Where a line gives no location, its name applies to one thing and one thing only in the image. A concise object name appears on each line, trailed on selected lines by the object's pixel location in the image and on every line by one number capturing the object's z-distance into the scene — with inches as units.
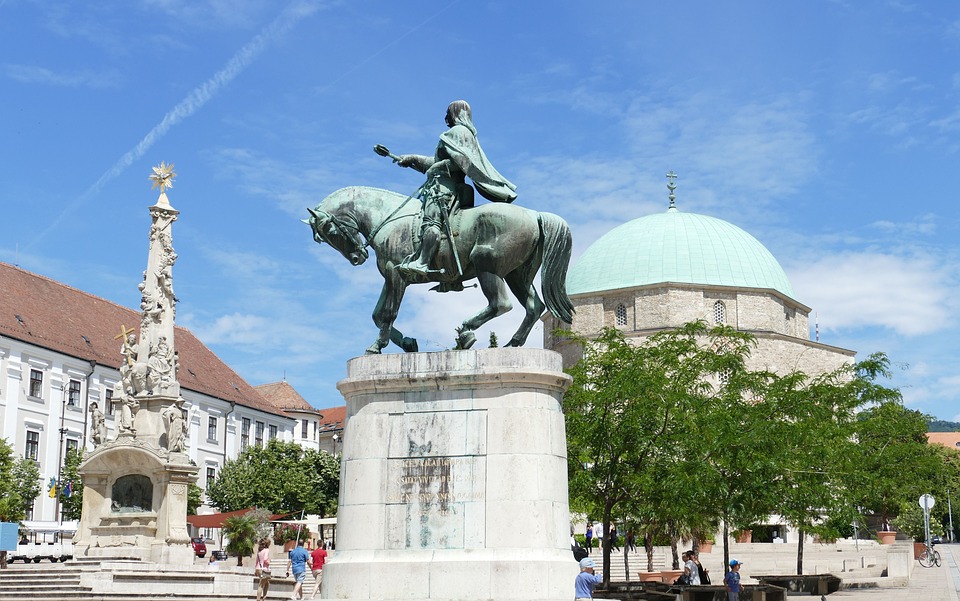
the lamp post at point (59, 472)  2325.2
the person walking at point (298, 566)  882.1
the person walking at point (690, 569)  1005.7
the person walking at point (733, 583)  891.4
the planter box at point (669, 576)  1305.4
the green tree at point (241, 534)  1627.7
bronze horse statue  549.0
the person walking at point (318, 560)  949.2
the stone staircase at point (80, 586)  962.7
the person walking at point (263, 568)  907.4
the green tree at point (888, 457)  1304.1
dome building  3085.6
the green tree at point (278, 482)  2677.2
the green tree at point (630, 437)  1060.5
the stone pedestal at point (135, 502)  1235.2
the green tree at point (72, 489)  2094.0
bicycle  1751.8
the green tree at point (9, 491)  1831.9
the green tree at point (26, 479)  2025.1
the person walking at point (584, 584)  561.3
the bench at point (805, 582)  1198.3
